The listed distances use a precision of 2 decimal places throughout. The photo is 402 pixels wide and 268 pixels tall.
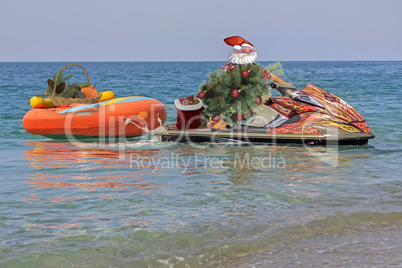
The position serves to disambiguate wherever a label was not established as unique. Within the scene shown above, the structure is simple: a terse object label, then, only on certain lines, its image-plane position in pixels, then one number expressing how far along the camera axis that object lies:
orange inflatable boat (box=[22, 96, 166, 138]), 19.77
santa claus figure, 17.27
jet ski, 17.03
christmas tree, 17.22
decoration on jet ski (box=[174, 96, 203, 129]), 17.72
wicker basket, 20.69
